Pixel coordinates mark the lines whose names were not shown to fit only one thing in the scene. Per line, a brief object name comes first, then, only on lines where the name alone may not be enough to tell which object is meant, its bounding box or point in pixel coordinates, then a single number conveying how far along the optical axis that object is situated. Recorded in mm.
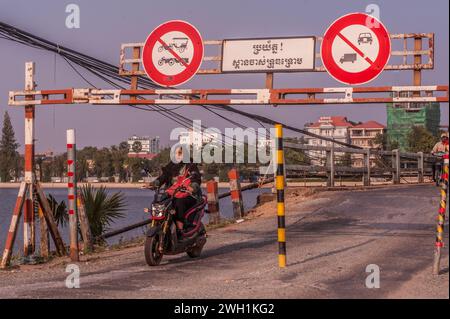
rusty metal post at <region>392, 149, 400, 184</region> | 30312
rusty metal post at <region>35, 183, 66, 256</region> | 14116
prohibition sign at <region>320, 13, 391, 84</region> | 11727
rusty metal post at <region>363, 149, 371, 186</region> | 26961
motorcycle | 11195
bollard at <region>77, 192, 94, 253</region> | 14414
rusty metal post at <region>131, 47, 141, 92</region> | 13500
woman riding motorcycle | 11672
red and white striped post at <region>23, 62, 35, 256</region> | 13867
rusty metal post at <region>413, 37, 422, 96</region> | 12148
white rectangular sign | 12391
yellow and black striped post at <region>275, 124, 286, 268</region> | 10164
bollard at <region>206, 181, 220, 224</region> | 17609
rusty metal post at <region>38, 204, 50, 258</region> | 14254
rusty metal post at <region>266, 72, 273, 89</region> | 12531
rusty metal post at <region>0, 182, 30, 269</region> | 13109
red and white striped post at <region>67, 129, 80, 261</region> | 12805
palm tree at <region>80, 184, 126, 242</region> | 16750
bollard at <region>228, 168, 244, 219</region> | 18484
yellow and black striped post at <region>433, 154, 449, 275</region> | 9039
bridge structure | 12000
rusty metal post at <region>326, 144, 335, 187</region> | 24031
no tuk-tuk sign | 12727
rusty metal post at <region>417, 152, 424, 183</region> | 32688
